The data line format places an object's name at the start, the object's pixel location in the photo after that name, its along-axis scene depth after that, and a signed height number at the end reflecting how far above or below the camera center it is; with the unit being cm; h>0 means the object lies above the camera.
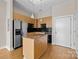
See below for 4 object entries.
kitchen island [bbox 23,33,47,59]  175 -79
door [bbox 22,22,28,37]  344 +3
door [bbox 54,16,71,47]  315 -21
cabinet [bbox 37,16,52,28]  392 +65
